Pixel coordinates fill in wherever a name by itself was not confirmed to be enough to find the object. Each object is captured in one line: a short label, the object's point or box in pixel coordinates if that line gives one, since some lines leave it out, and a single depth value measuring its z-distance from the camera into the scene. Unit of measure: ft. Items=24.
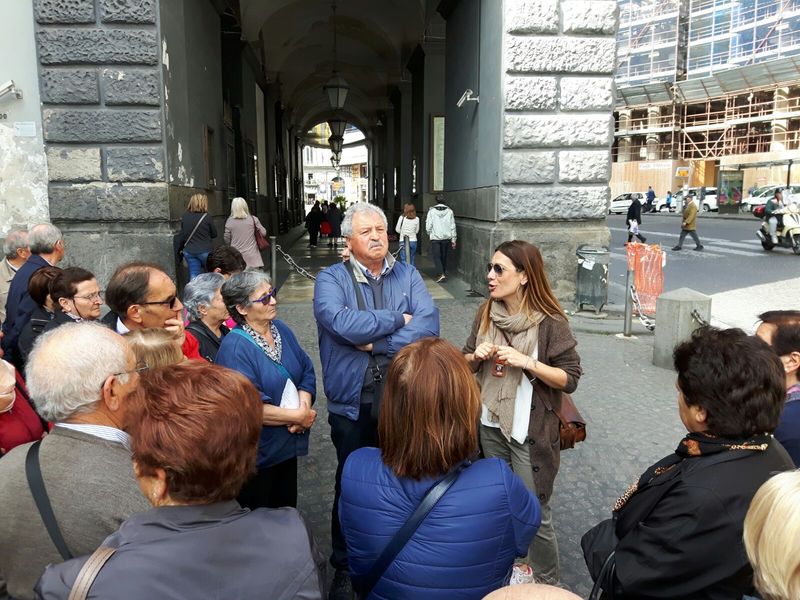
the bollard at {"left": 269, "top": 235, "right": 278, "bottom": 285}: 33.68
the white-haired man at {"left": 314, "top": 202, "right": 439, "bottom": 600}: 9.59
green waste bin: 27.12
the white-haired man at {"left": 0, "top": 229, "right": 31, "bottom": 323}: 16.34
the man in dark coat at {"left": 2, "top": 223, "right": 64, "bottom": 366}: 13.06
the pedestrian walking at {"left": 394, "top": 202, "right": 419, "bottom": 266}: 41.37
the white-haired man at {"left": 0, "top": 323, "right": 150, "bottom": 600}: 5.63
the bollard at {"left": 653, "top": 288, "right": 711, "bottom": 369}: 20.70
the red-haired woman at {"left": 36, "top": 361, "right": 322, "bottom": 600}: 4.51
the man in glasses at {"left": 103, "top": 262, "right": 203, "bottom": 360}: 9.78
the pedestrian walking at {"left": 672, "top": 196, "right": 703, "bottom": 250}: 55.77
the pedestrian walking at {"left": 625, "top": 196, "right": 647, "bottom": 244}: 62.69
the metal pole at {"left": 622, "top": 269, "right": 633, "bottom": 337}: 24.54
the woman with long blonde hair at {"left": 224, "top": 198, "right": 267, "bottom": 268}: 30.30
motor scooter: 52.37
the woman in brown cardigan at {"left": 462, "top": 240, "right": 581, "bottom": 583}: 9.17
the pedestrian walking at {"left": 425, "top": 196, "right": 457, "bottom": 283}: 36.04
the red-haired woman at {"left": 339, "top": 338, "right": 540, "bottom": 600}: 5.97
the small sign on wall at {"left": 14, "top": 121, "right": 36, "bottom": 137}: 24.93
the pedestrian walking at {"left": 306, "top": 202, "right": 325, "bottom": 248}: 70.54
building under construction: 136.33
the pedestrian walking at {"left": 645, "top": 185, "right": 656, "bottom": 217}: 116.59
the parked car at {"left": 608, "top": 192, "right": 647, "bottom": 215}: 139.40
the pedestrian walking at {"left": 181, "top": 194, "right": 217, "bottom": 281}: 25.64
